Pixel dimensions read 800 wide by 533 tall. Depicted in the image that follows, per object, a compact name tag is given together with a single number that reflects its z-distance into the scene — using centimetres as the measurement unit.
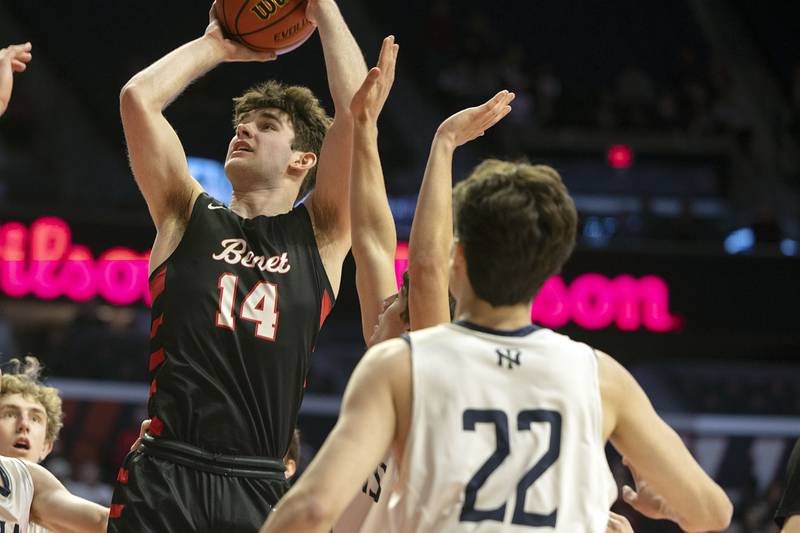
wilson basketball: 810
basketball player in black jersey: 675
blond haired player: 822
